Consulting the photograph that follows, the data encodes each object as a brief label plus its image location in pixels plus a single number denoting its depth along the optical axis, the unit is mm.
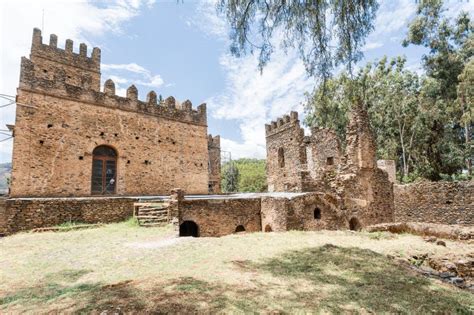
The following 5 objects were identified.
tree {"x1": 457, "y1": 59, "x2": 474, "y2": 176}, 17172
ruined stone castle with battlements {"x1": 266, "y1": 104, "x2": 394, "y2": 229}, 12258
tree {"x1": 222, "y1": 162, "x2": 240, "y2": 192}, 41188
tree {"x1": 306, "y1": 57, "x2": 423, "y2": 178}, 23641
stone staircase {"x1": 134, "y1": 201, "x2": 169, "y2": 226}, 10711
